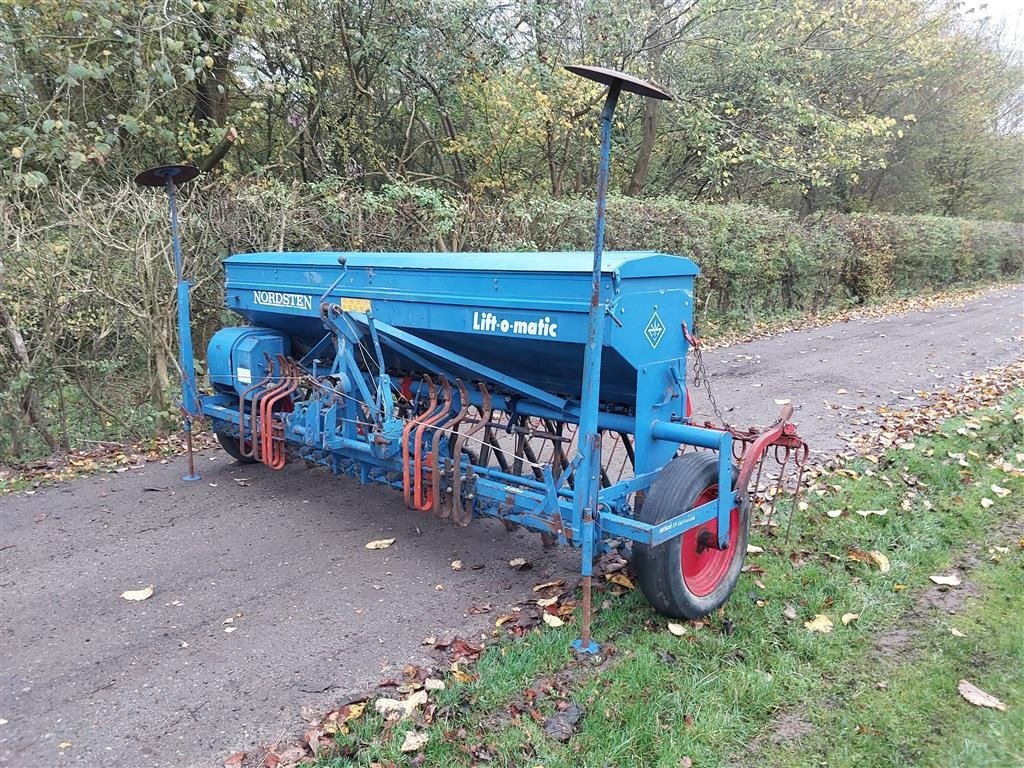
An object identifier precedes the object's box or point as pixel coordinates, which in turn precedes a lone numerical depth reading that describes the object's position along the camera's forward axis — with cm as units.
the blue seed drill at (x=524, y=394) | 334
